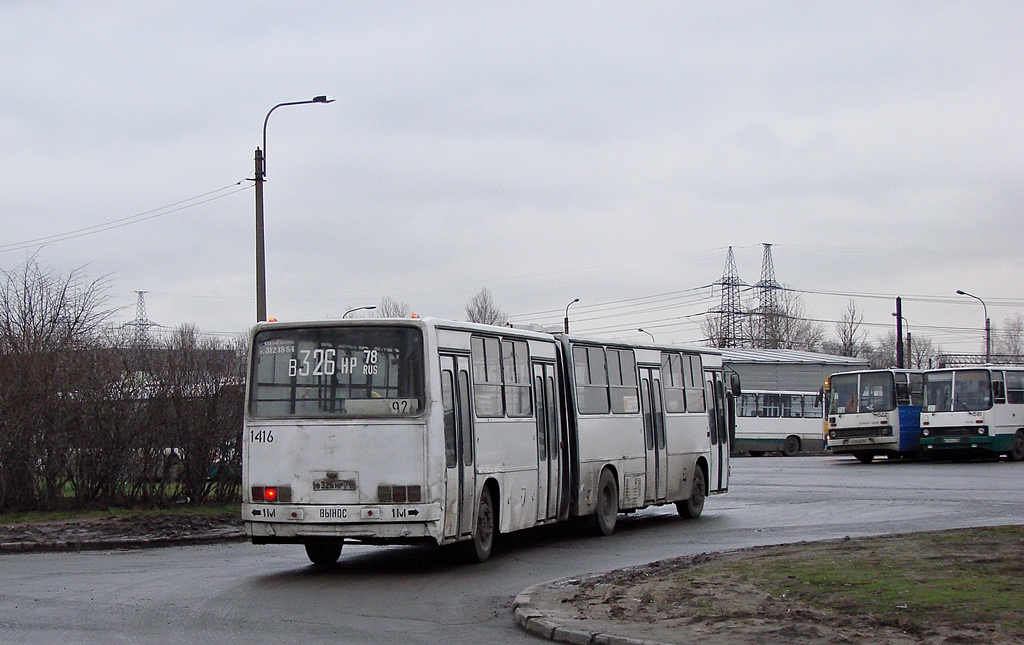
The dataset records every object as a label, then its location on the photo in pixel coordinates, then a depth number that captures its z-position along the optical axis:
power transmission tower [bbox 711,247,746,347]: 94.56
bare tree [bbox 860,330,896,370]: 123.75
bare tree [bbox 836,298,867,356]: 113.81
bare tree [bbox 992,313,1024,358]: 136.75
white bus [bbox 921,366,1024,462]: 41.44
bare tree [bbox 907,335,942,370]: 129.12
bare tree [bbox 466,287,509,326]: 85.00
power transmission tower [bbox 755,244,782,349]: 96.12
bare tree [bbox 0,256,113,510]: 21.45
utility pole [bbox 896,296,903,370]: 71.25
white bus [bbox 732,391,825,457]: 56.69
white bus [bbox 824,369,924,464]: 43.31
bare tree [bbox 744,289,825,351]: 100.53
